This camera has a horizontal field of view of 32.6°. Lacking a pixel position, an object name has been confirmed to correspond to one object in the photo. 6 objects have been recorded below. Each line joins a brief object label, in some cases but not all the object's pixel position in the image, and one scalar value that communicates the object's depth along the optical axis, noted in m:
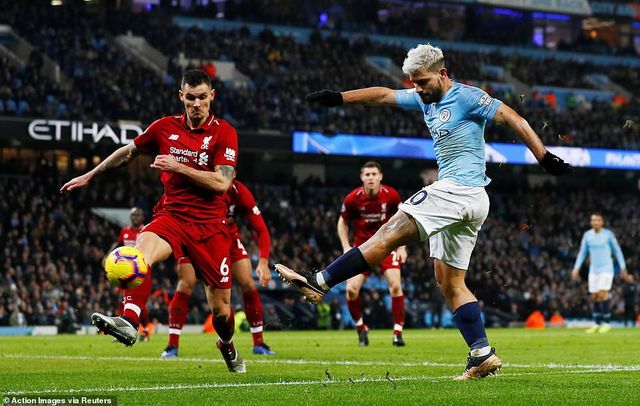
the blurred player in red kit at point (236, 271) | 12.78
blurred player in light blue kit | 22.86
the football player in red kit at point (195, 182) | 9.02
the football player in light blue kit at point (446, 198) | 8.31
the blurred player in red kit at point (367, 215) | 16.16
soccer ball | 8.12
